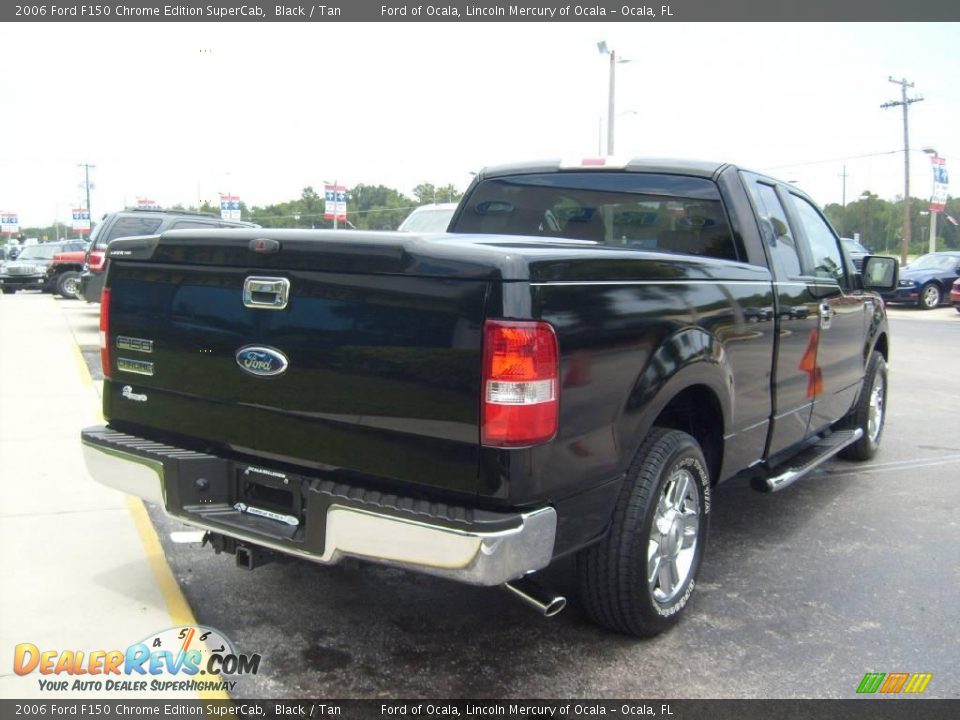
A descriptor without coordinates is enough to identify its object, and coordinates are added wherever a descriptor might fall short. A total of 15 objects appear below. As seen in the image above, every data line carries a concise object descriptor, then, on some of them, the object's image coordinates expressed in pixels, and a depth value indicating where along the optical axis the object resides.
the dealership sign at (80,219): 67.88
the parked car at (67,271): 21.52
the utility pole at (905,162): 40.53
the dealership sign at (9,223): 81.06
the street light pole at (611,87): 29.94
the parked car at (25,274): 27.50
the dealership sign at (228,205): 43.54
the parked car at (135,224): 13.05
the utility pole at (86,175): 94.94
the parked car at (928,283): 22.12
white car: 13.83
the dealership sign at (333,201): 35.84
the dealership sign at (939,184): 36.47
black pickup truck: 2.55
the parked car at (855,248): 20.80
